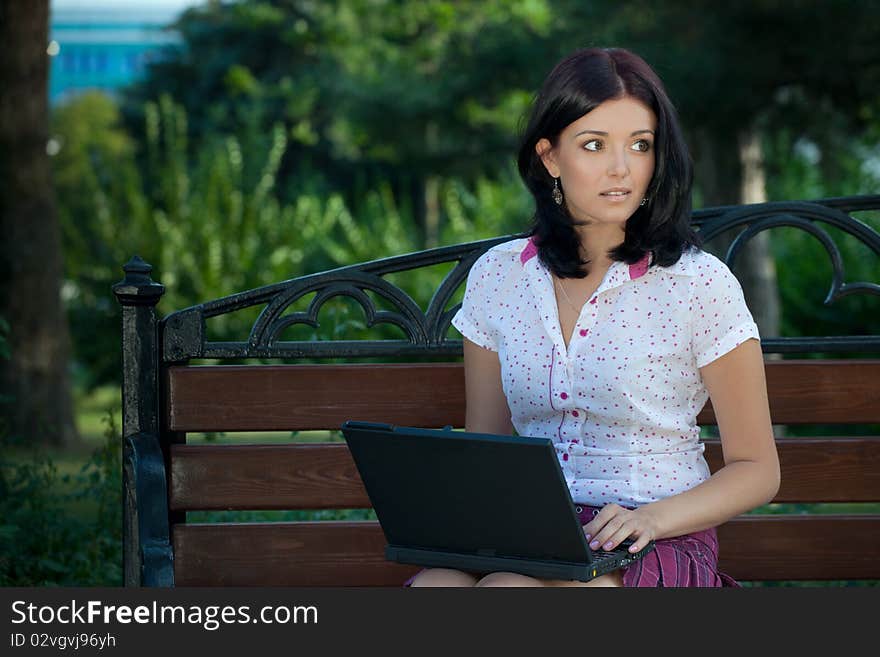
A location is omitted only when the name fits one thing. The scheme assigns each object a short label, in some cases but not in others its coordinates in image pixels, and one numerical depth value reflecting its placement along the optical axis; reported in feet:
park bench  20.81
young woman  17.11
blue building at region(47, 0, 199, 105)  489.26
